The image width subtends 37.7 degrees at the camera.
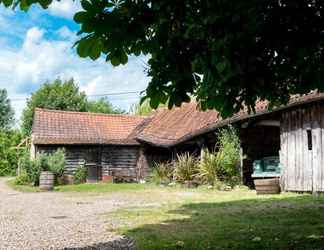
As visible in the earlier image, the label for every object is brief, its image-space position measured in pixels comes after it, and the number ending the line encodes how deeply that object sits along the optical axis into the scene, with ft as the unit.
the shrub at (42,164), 81.87
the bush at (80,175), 92.84
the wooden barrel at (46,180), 73.67
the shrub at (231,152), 64.44
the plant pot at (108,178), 96.63
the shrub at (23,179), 87.34
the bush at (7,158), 140.56
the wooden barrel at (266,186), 54.29
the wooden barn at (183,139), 53.72
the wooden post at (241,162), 64.54
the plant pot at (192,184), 71.00
